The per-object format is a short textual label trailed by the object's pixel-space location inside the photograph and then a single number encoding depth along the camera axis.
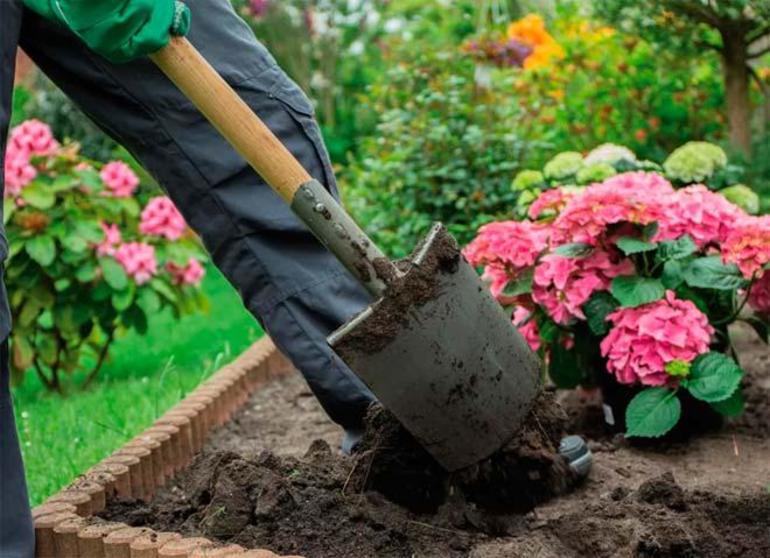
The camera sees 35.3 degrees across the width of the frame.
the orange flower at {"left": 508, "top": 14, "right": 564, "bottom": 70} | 6.19
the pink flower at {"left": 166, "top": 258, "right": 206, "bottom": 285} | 4.95
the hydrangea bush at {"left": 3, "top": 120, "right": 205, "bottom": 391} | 4.49
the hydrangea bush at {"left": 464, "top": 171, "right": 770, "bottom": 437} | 2.90
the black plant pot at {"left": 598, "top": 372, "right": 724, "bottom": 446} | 3.05
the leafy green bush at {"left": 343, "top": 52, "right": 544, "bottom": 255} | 4.94
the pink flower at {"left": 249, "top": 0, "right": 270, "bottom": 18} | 9.70
